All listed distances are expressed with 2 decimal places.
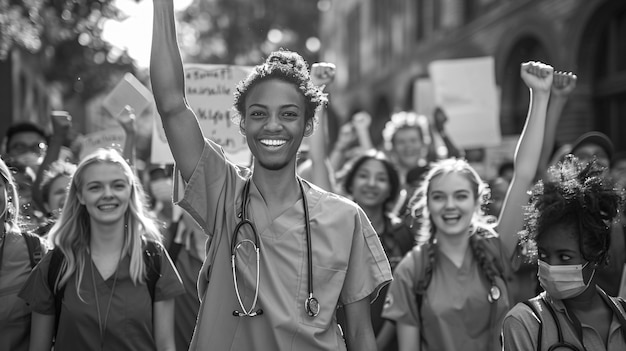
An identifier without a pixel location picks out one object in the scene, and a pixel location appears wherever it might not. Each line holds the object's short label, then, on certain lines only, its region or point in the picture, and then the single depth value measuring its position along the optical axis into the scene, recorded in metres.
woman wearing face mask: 2.72
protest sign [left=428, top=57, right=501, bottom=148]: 7.72
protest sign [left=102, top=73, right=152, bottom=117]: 5.36
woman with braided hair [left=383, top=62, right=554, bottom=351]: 3.74
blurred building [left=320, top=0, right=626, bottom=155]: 12.02
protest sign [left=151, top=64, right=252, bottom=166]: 5.27
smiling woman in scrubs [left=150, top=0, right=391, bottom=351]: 2.54
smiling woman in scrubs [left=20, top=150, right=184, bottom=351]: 3.43
